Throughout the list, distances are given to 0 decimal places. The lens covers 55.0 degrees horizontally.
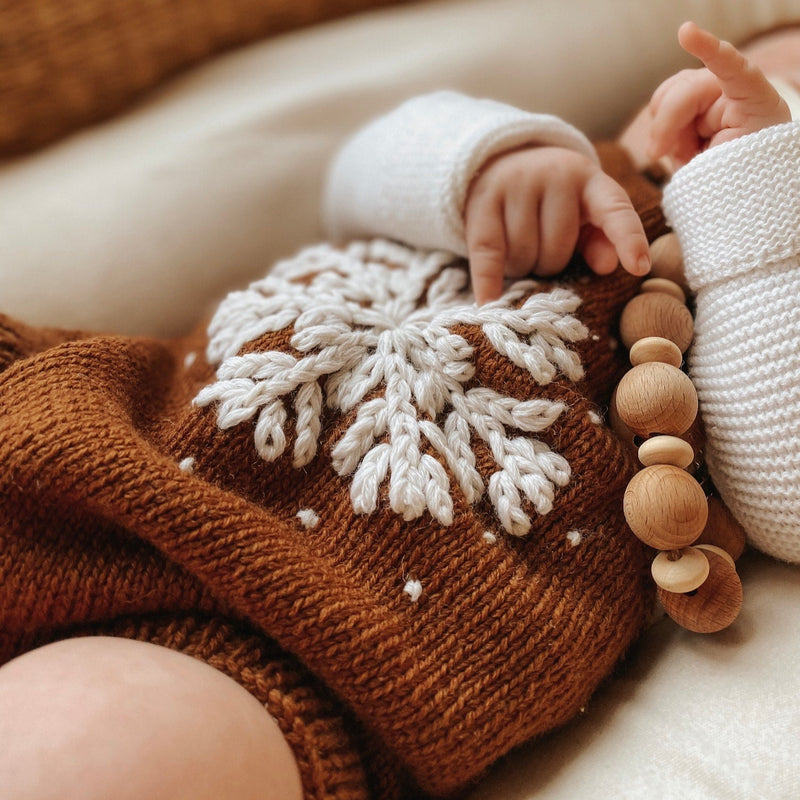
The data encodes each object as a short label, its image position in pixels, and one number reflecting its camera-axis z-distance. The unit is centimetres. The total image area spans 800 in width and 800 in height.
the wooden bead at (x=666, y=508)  41
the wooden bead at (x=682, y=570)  42
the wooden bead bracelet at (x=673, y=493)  42
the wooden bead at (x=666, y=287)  51
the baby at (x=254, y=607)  37
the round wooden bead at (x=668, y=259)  52
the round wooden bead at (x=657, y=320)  48
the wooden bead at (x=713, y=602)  43
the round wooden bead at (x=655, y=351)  47
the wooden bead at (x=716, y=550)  45
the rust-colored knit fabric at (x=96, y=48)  72
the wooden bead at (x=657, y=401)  43
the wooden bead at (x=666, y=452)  43
